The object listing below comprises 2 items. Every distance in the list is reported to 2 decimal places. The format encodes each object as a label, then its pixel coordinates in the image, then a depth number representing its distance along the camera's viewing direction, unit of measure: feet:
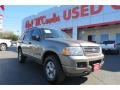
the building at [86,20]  32.18
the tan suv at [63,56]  8.01
